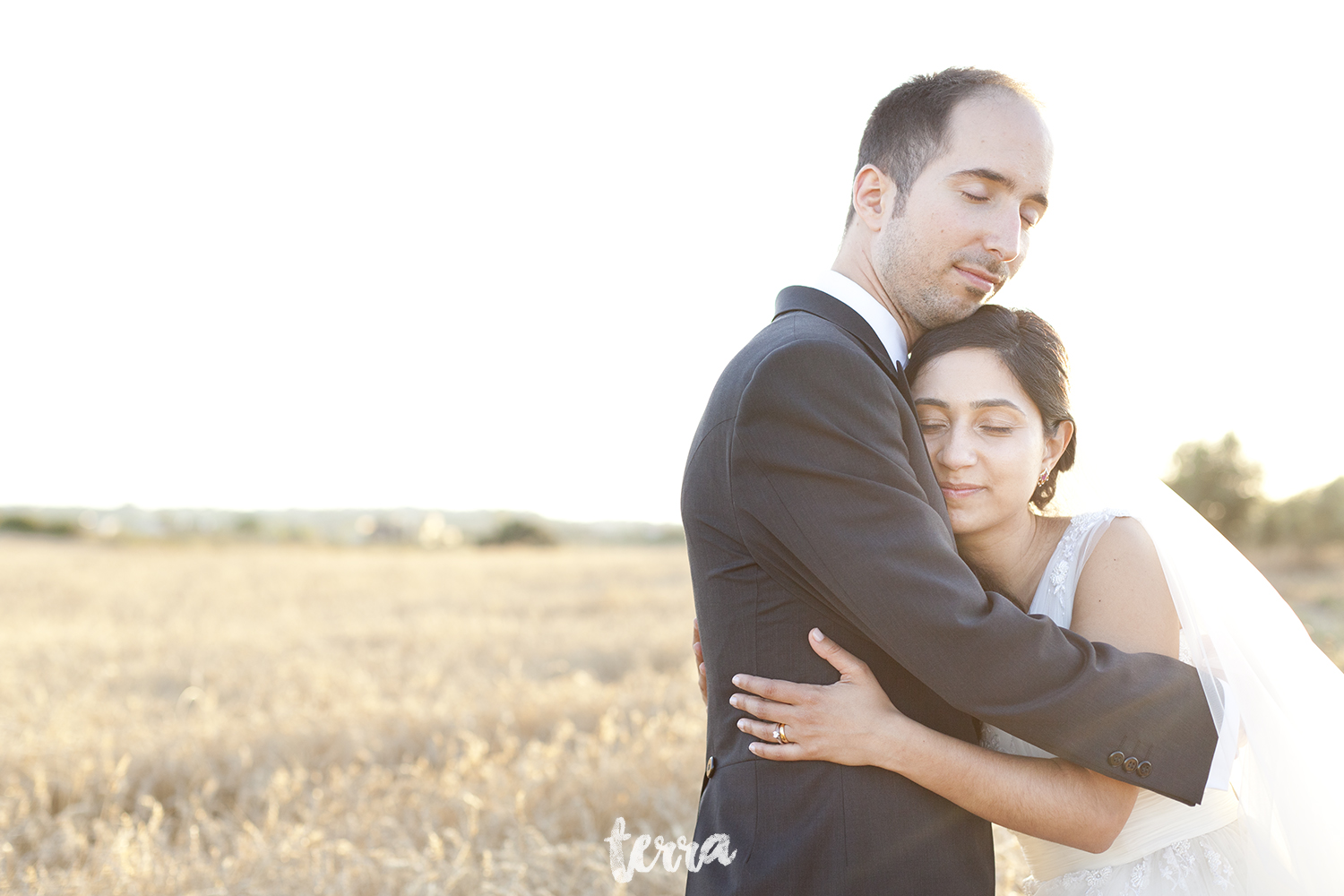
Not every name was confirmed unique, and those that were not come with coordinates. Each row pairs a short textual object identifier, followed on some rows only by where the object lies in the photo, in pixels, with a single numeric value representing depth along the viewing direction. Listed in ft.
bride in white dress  7.36
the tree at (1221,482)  90.27
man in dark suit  5.87
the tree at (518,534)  139.85
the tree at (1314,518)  82.28
